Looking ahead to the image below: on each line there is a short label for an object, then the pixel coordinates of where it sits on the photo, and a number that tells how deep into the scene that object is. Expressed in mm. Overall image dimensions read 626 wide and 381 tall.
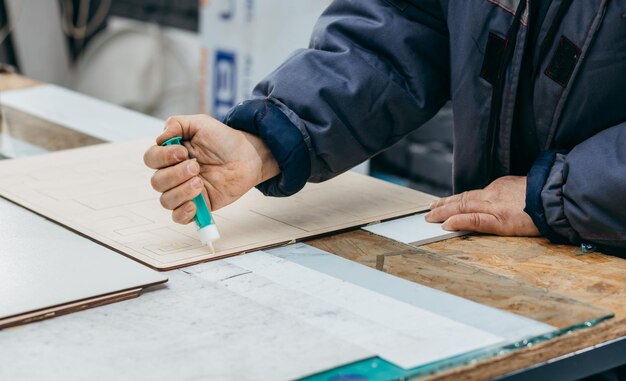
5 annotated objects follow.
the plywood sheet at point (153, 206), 1569
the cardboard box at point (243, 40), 3051
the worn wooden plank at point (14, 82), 2314
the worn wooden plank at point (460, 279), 1411
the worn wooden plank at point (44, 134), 1956
